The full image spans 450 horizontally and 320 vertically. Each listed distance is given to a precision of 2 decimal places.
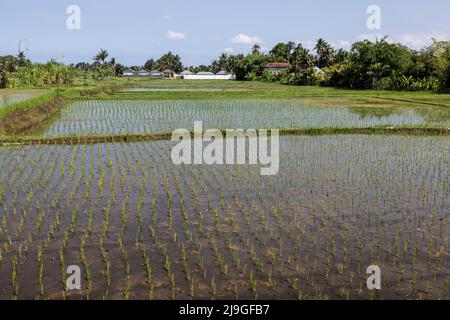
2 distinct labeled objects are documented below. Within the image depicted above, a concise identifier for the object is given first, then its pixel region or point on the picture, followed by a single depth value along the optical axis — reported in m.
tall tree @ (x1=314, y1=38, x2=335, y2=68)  58.62
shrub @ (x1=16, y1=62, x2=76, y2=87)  32.14
